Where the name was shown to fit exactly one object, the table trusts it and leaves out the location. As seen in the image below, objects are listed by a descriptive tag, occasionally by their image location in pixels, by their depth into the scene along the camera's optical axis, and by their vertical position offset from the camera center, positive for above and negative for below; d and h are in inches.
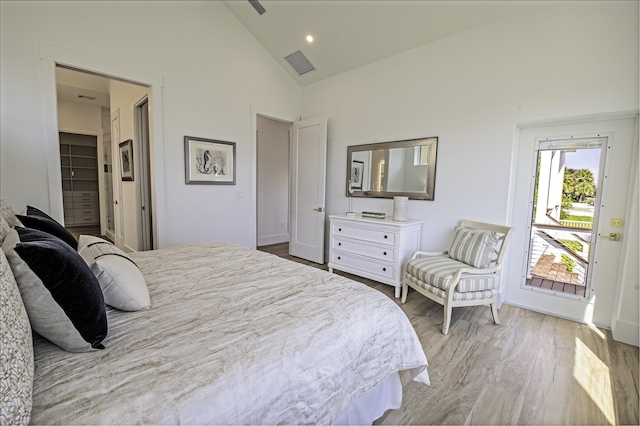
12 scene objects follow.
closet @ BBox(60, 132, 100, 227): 262.8 +4.7
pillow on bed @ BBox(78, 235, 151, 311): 44.8 -15.9
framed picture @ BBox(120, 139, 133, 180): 161.6 +15.1
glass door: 100.3 -6.4
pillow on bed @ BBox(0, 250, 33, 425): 23.4 -16.4
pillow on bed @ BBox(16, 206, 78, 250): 57.8 -9.3
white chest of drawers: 122.5 -25.3
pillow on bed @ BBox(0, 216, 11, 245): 44.9 -8.2
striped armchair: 95.0 -27.3
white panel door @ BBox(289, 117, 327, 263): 166.2 +1.9
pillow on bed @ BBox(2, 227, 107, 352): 32.3 -13.6
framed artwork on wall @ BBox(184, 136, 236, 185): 136.2 +13.3
